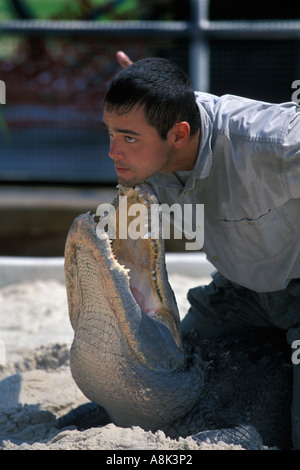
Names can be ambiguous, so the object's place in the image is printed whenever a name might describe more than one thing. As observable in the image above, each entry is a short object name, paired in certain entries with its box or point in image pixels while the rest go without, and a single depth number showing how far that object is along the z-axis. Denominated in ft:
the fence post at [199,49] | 33.68
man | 13.64
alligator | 14.03
